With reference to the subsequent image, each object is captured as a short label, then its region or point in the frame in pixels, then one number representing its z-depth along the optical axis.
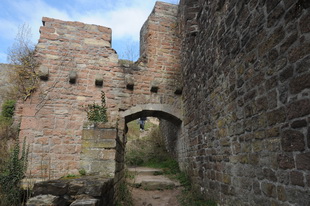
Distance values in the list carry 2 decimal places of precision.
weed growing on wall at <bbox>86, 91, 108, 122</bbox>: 5.62
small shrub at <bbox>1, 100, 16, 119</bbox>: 8.90
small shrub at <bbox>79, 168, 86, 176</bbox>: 3.49
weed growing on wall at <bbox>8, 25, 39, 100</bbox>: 5.97
